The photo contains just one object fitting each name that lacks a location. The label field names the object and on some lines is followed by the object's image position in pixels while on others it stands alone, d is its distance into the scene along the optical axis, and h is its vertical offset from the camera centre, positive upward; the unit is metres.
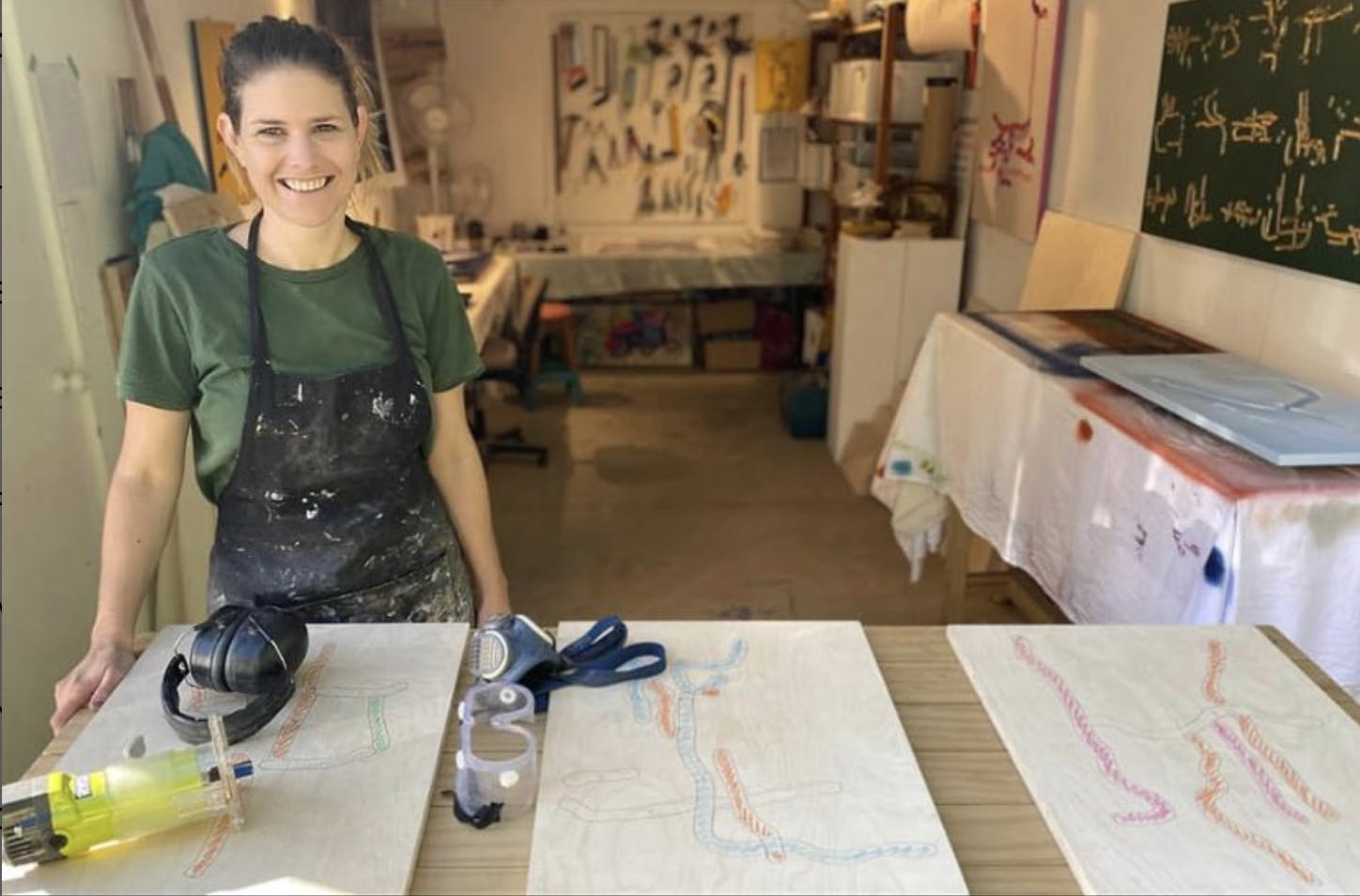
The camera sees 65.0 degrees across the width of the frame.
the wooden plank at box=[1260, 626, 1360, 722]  0.98 -0.53
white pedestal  3.71 -0.68
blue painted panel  1.42 -0.44
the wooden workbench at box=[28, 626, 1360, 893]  0.75 -0.52
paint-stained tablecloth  1.39 -0.61
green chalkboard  1.72 -0.05
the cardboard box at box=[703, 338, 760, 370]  5.43 -1.19
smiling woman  1.17 -0.29
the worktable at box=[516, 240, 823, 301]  5.12 -0.74
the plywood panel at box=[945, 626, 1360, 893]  0.77 -0.52
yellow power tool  0.74 -0.47
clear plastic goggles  0.82 -0.50
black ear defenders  0.89 -0.45
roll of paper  3.08 +0.23
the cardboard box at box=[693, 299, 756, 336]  5.38 -1.00
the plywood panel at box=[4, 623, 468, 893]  0.74 -0.50
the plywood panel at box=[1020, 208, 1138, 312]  2.46 -0.37
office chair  3.94 -0.89
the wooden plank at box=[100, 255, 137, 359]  1.77 -0.28
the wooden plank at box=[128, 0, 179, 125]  1.68 +0.09
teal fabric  1.88 -0.09
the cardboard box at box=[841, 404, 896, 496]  3.81 -1.19
